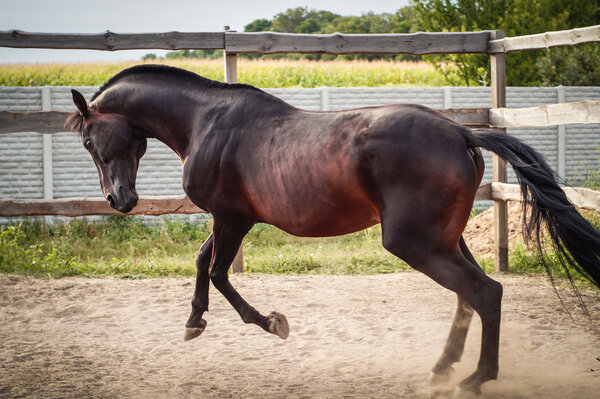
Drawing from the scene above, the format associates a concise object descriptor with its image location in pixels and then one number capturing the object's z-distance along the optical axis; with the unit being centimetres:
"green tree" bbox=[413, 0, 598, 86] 1556
